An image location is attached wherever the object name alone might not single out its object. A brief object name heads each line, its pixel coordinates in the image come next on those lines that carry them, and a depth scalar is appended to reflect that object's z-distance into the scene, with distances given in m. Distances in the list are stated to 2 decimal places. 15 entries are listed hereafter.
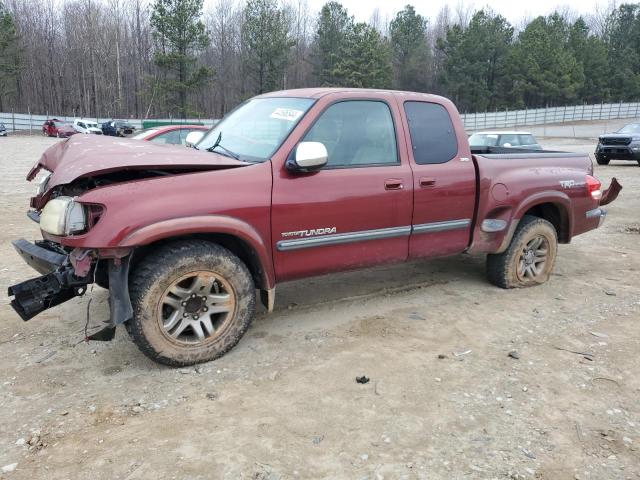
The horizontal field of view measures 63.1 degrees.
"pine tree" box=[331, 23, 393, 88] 52.28
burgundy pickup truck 3.21
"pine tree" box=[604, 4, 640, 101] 64.62
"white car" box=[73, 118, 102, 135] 35.96
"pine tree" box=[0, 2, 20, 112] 46.53
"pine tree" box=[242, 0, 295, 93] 49.53
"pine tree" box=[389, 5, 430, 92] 66.94
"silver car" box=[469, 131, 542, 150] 14.24
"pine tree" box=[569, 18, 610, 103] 63.12
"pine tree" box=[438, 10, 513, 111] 58.38
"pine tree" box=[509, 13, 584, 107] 57.59
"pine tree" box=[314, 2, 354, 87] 56.34
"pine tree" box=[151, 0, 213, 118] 42.69
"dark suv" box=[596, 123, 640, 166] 18.05
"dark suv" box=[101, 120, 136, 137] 33.47
